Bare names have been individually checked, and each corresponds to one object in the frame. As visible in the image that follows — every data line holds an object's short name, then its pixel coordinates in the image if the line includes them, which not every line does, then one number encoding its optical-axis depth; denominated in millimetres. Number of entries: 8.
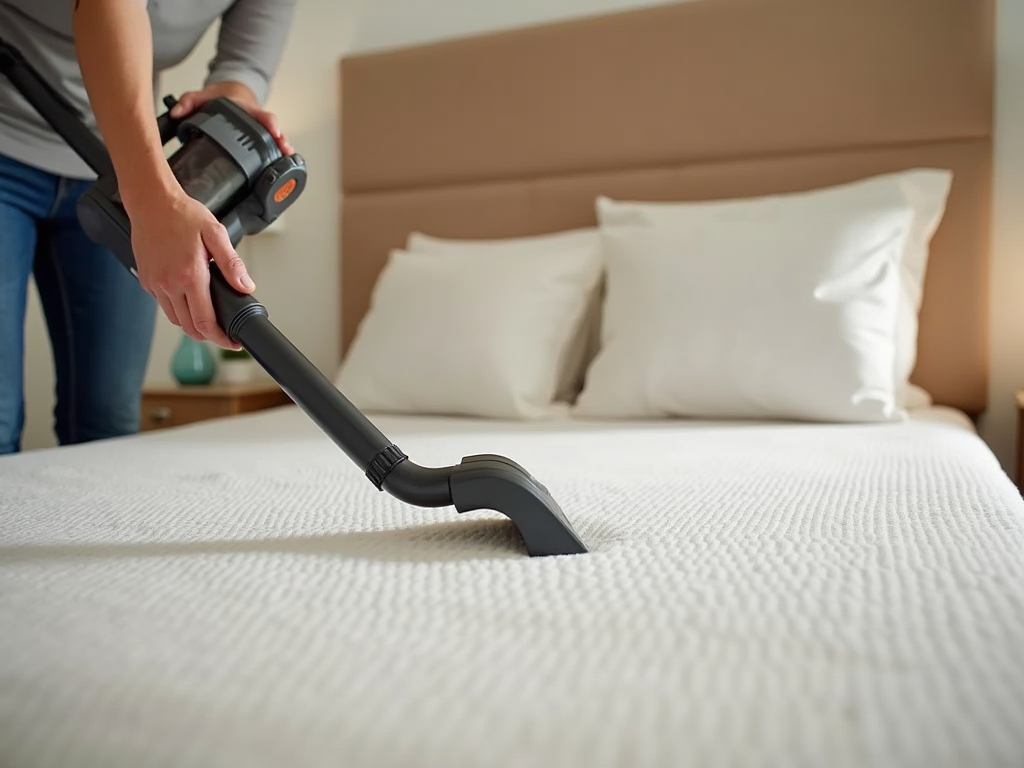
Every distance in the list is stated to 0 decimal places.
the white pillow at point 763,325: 1526
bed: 401
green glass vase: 2564
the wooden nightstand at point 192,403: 2357
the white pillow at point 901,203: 1732
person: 790
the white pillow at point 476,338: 1806
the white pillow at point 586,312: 1988
